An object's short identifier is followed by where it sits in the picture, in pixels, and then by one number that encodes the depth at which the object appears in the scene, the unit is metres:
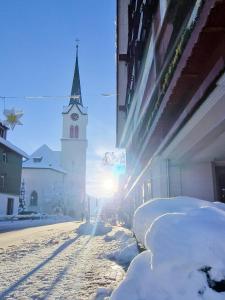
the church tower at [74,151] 44.60
